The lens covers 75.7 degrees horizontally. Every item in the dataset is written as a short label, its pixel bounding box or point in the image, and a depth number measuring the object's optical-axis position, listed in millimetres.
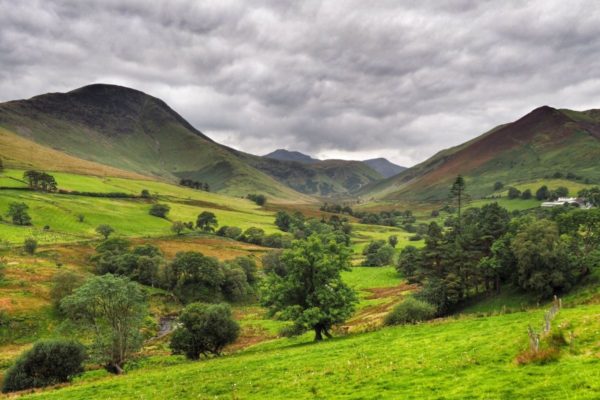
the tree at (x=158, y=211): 186750
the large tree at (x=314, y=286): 44094
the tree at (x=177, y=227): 161875
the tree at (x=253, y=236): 171875
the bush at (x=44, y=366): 39625
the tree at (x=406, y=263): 106762
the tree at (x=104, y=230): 132125
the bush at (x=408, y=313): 49331
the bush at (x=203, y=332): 47750
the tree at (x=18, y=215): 131625
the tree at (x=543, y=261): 53438
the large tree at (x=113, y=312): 44062
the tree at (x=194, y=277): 97500
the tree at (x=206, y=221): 183500
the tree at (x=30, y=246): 98750
